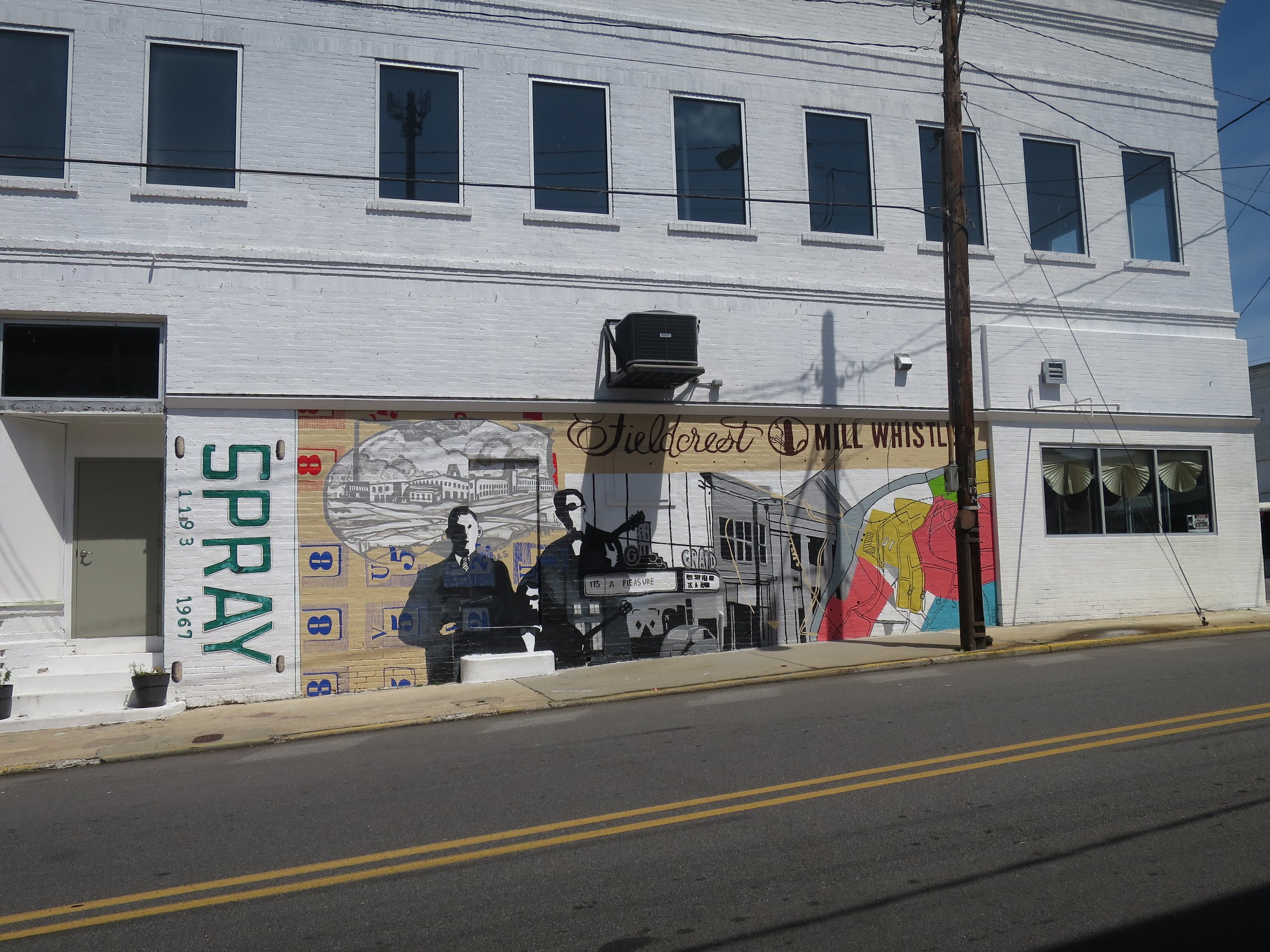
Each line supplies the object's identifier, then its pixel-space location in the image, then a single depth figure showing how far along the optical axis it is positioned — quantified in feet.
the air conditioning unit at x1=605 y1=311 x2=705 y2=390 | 40.45
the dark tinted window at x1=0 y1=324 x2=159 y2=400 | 37.83
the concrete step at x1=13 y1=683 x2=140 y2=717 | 34.94
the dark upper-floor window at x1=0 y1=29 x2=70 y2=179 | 38.19
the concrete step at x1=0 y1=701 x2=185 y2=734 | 33.50
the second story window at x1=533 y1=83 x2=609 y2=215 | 43.75
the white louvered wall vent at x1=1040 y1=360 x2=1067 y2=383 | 49.55
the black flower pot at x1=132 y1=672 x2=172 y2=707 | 35.63
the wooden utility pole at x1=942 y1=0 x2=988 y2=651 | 41.16
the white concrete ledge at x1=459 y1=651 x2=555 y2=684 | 39.63
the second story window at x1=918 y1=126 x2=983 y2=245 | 49.44
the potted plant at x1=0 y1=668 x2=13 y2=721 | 34.24
